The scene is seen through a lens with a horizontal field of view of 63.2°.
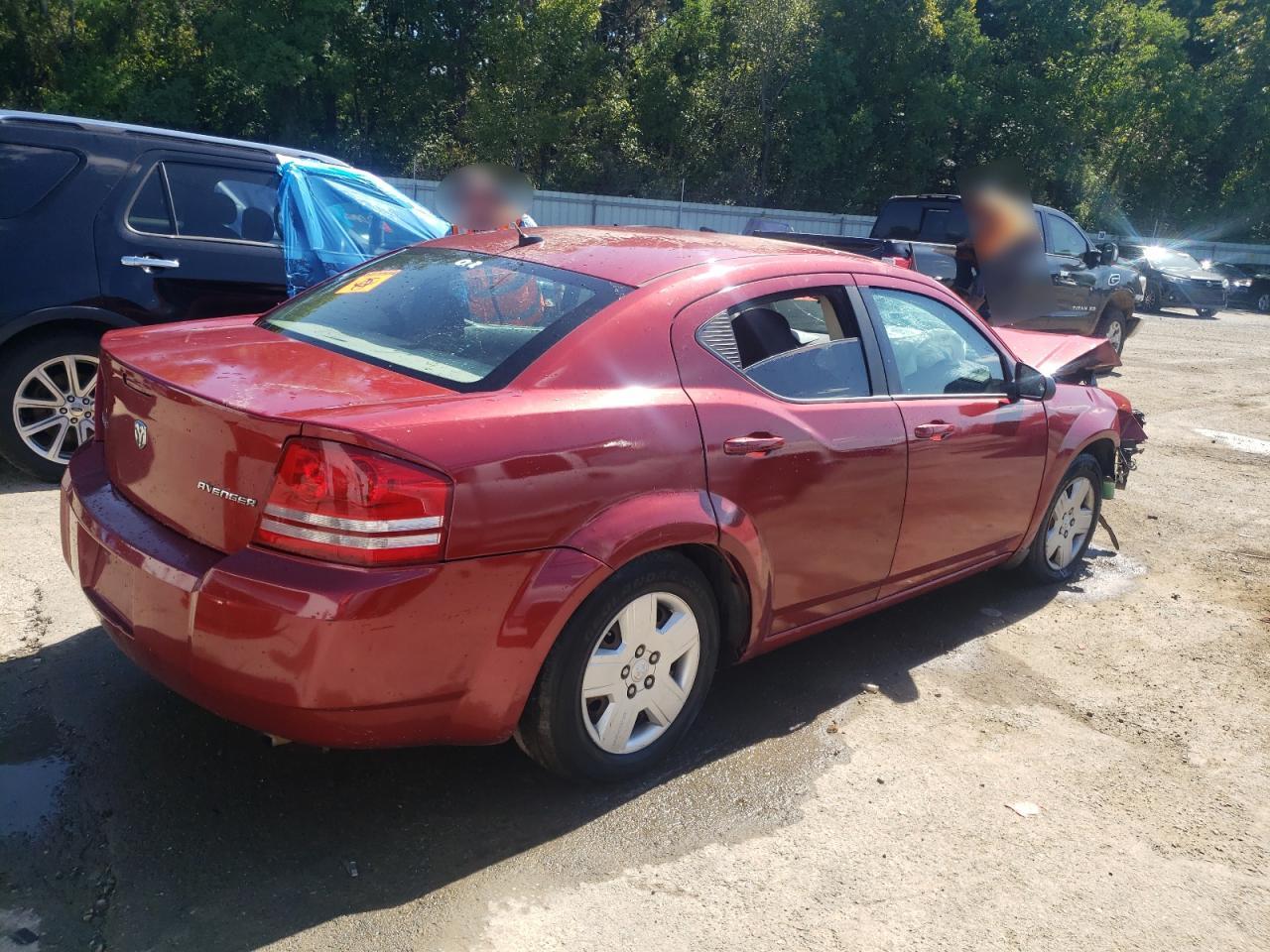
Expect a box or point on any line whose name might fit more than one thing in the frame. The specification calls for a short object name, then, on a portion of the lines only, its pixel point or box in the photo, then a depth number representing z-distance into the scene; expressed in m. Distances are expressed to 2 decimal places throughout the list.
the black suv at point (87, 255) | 5.16
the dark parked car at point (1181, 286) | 23.78
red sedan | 2.50
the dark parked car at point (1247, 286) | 27.28
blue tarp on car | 6.23
